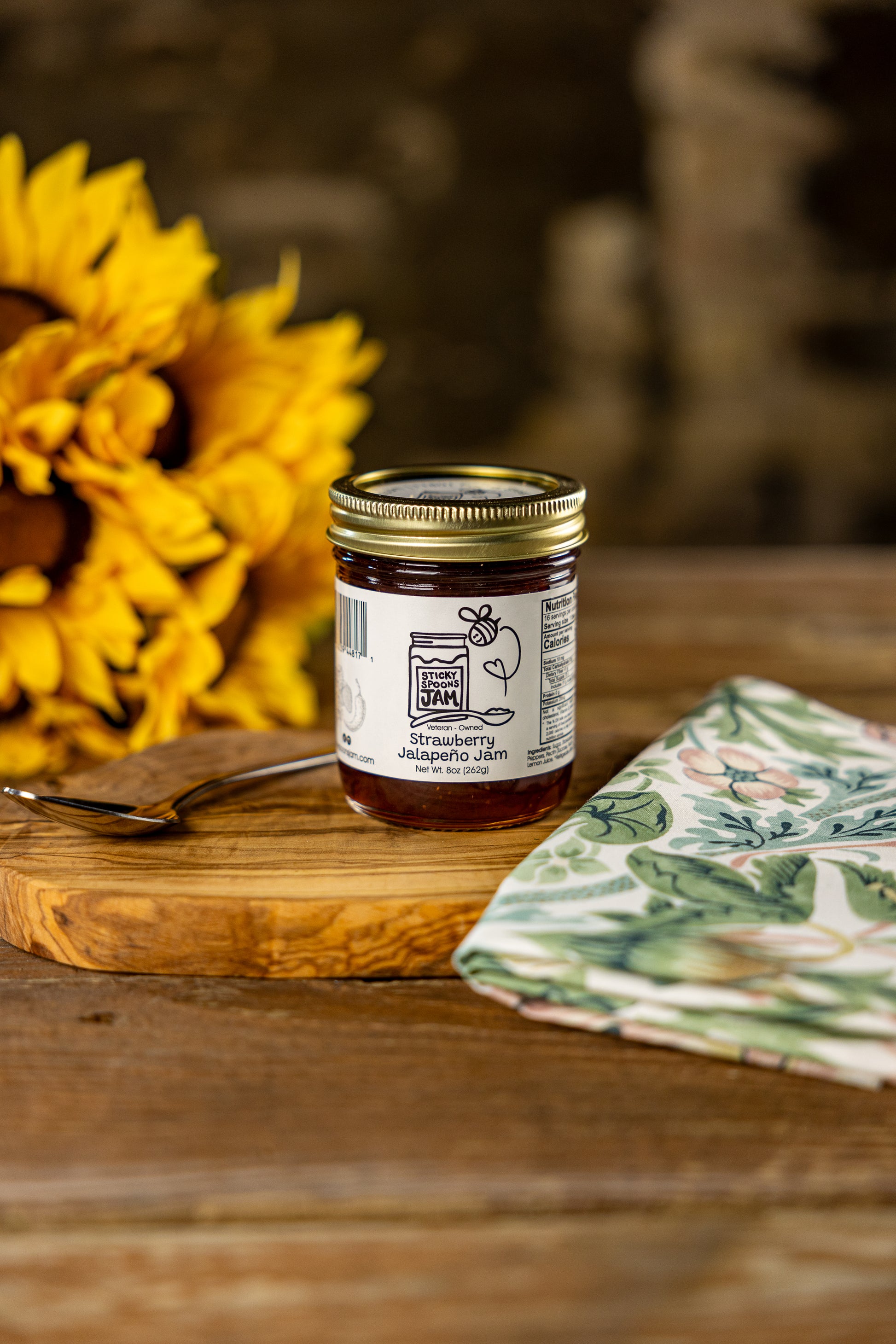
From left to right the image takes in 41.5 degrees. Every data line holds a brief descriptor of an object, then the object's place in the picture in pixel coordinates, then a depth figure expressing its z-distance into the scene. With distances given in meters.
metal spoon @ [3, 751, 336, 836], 0.62
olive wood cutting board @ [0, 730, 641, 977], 0.57
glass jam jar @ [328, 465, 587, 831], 0.60
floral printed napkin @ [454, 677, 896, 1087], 0.47
